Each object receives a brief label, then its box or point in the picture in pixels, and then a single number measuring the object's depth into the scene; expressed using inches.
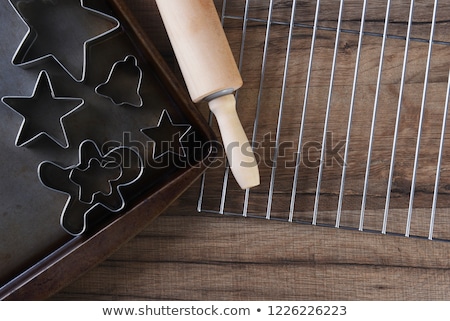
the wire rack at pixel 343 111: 27.6
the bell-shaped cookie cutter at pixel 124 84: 24.4
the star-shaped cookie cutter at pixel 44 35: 23.9
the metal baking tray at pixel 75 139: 24.1
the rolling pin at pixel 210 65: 23.2
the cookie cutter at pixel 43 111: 23.9
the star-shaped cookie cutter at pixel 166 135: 24.7
